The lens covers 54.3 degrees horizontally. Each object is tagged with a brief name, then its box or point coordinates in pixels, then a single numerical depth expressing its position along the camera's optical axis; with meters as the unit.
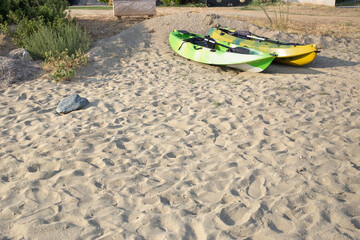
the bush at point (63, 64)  7.03
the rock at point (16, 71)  6.87
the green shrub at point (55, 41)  8.06
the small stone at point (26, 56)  7.87
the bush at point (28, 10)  9.17
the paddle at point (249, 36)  8.12
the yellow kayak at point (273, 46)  7.34
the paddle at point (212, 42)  7.62
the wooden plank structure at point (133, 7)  10.99
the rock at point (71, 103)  5.46
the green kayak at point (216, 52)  7.12
